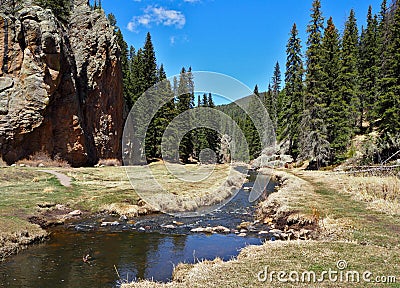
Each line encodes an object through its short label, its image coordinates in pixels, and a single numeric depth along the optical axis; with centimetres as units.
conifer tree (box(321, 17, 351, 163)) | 4384
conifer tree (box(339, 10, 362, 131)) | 4853
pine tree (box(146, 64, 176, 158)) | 6481
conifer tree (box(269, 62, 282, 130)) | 8648
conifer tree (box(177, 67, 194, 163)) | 7206
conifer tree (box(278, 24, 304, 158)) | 5534
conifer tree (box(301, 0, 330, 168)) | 4391
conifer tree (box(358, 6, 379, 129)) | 5734
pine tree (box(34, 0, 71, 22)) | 4858
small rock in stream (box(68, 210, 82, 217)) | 2108
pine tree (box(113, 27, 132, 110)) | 7200
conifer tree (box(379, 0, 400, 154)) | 3506
